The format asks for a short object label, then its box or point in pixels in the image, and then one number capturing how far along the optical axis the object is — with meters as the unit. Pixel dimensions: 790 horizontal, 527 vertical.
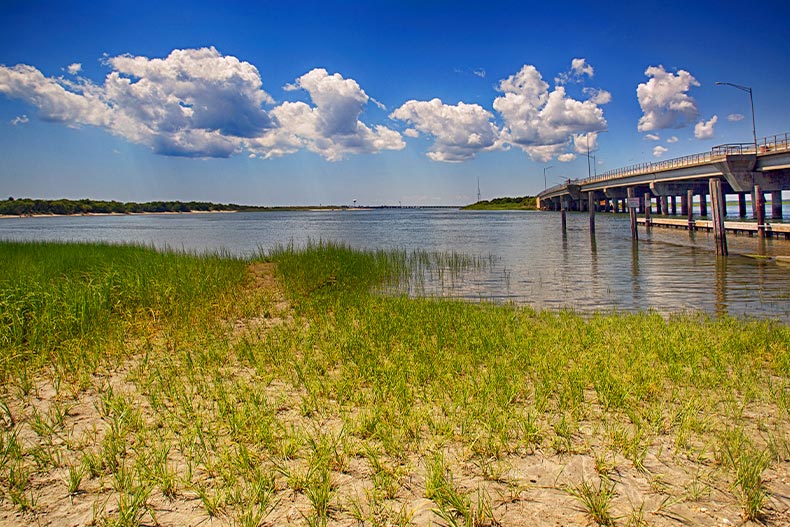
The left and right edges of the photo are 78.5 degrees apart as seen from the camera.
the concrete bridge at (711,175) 41.47
